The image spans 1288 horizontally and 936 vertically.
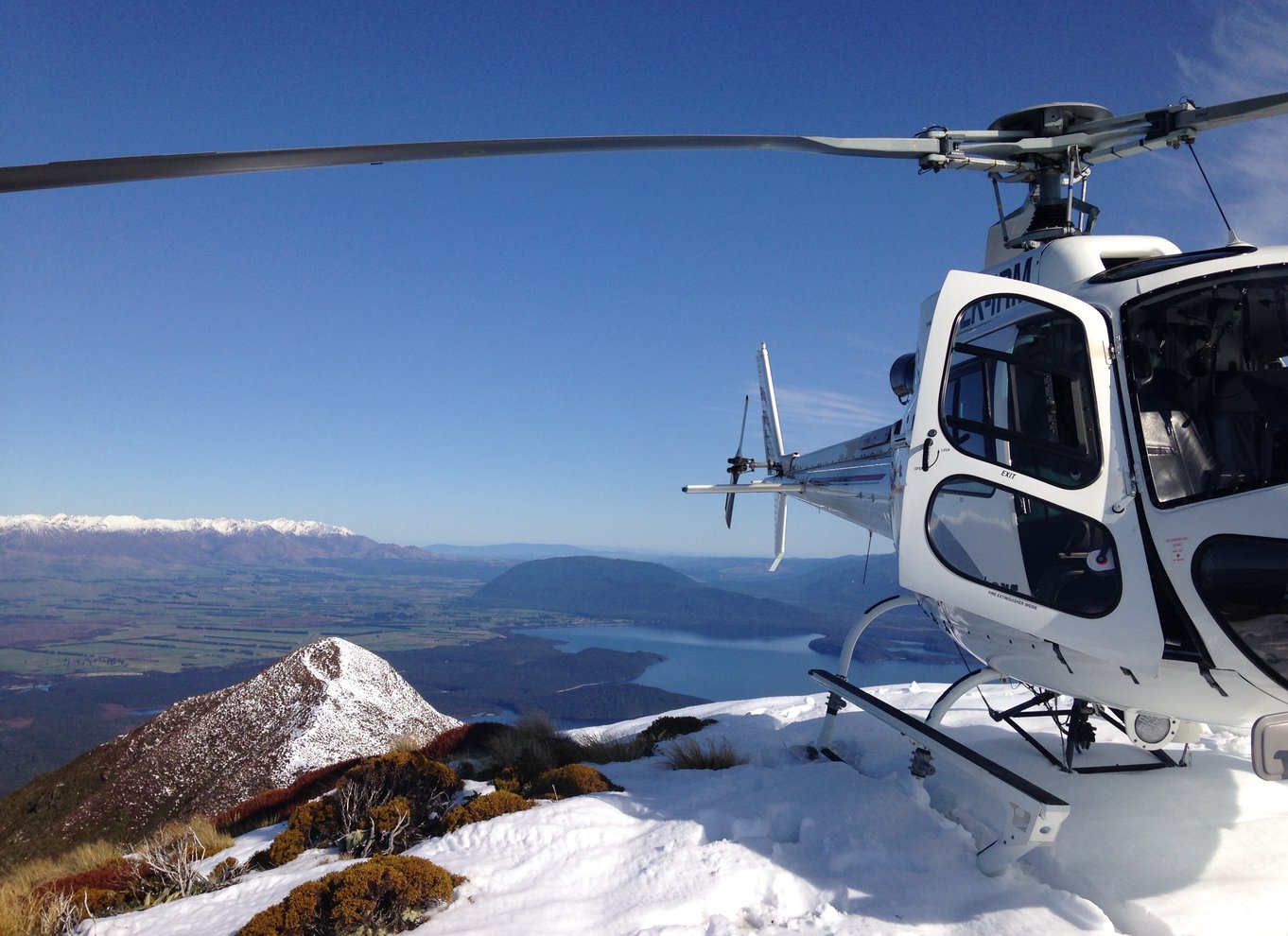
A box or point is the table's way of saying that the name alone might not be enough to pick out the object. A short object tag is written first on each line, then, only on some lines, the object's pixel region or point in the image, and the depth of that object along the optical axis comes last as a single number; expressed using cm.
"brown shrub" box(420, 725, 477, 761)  1177
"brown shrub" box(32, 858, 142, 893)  664
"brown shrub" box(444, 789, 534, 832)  650
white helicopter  360
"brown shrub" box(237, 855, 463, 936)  469
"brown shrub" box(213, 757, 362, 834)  992
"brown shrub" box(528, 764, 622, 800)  737
